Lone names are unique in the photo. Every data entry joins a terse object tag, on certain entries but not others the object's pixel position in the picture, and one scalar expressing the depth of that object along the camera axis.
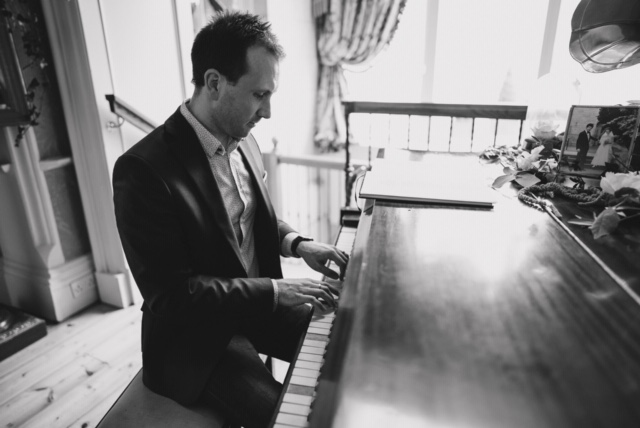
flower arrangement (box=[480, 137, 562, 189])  1.17
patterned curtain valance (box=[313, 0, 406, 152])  3.37
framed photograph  1.02
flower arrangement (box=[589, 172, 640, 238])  0.83
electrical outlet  2.28
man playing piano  0.94
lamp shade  1.00
